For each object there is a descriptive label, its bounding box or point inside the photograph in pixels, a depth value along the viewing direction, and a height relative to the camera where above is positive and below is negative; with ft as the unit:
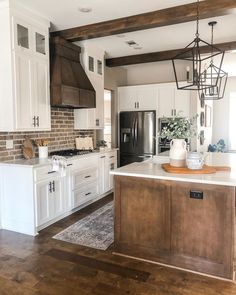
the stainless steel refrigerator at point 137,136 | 20.08 -0.53
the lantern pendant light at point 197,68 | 7.17 +1.71
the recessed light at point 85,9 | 11.10 +5.10
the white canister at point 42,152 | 12.93 -1.09
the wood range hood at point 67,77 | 13.12 +2.74
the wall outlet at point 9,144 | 11.81 -0.64
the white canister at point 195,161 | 8.77 -1.08
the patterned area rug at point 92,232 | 10.16 -4.31
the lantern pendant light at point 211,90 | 8.34 +1.57
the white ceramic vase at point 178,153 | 9.32 -0.85
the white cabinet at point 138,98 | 20.25 +2.49
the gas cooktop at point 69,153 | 14.06 -1.28
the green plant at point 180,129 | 8.95 -0.01
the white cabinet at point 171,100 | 19.19 +2.10
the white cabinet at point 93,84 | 15.83 +2.88
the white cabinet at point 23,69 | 10.80 +2.64
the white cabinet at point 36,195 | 10.89 -2.90
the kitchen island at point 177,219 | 7.64 -2.80
